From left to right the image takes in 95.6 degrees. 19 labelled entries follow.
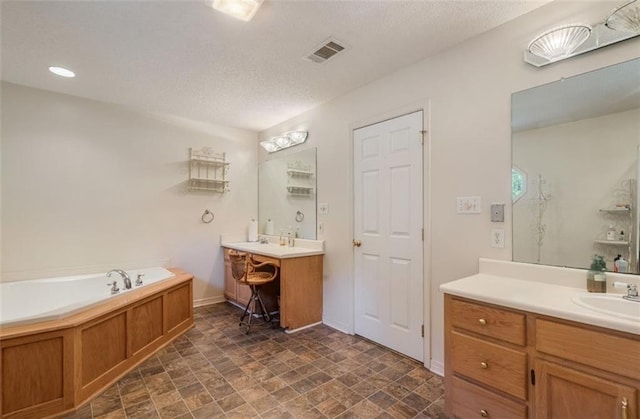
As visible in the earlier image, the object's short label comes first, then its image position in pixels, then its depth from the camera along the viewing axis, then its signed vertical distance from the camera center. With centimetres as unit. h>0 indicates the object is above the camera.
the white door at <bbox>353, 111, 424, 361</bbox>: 244 -17
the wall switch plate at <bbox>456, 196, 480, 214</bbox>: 205 +7
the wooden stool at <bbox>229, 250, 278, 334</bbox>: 302 -68
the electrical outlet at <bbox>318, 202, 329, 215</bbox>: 332 +7
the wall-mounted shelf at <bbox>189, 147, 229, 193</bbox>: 396 +61
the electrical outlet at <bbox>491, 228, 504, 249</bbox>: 191 -15
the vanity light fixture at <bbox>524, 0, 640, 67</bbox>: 143 +96
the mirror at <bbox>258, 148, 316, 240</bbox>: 357 +26
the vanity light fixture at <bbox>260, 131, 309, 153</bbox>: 363 +97
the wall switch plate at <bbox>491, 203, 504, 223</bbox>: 191 +1
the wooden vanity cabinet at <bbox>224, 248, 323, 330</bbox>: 299 -85
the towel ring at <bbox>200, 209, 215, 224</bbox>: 407 -6
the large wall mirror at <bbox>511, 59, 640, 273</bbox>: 148 +26
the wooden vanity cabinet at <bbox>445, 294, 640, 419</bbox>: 112 -68
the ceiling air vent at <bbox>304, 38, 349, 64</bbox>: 217 +128
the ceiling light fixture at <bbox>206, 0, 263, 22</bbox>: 173 +126
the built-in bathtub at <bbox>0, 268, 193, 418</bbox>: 173 -88
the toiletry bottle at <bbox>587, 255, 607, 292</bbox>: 149 -31
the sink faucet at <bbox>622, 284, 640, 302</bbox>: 135 -37
